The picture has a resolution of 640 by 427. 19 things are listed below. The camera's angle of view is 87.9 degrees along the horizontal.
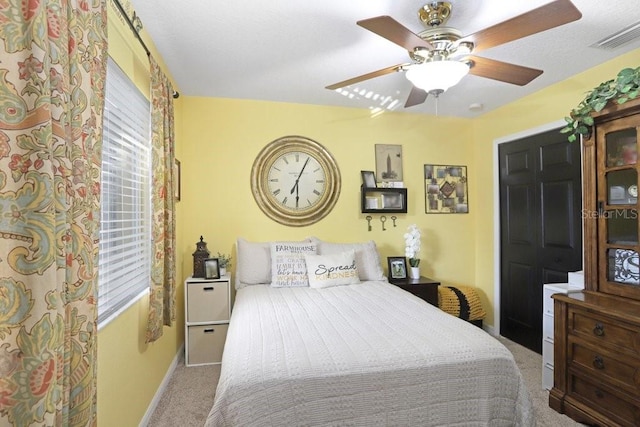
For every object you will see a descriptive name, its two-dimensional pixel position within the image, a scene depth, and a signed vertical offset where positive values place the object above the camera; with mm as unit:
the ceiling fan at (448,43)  1460 +848
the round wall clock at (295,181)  3406 +356
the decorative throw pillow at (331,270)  2838 -483
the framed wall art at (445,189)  3832 +280
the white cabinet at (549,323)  2477 -855
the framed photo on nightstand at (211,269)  2957 -475
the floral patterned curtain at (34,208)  737 +25
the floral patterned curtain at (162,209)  2033 +49
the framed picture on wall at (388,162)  3709 +579
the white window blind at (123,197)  1676 +117
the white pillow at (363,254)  3145 -392
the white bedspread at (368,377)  1325 -695
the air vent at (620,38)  2049 +1123
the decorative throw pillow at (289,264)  2885 -440
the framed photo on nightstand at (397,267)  3467 -564
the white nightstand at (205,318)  2877 -895
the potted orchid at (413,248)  3471 -362
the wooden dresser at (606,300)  1895 -567
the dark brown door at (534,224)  2824 -118
